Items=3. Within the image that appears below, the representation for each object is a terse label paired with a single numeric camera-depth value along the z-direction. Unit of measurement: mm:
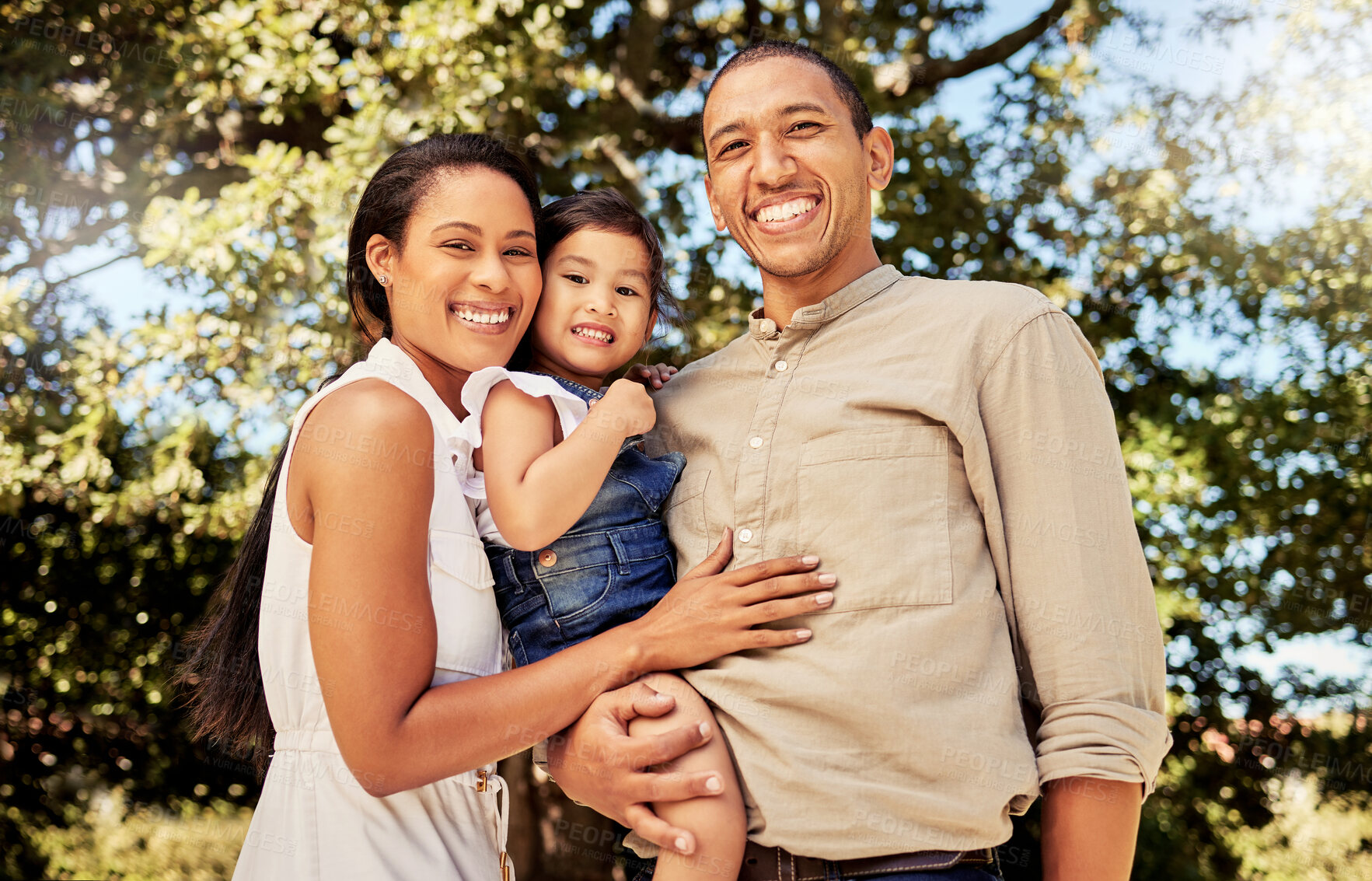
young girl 1712
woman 1704
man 1600
